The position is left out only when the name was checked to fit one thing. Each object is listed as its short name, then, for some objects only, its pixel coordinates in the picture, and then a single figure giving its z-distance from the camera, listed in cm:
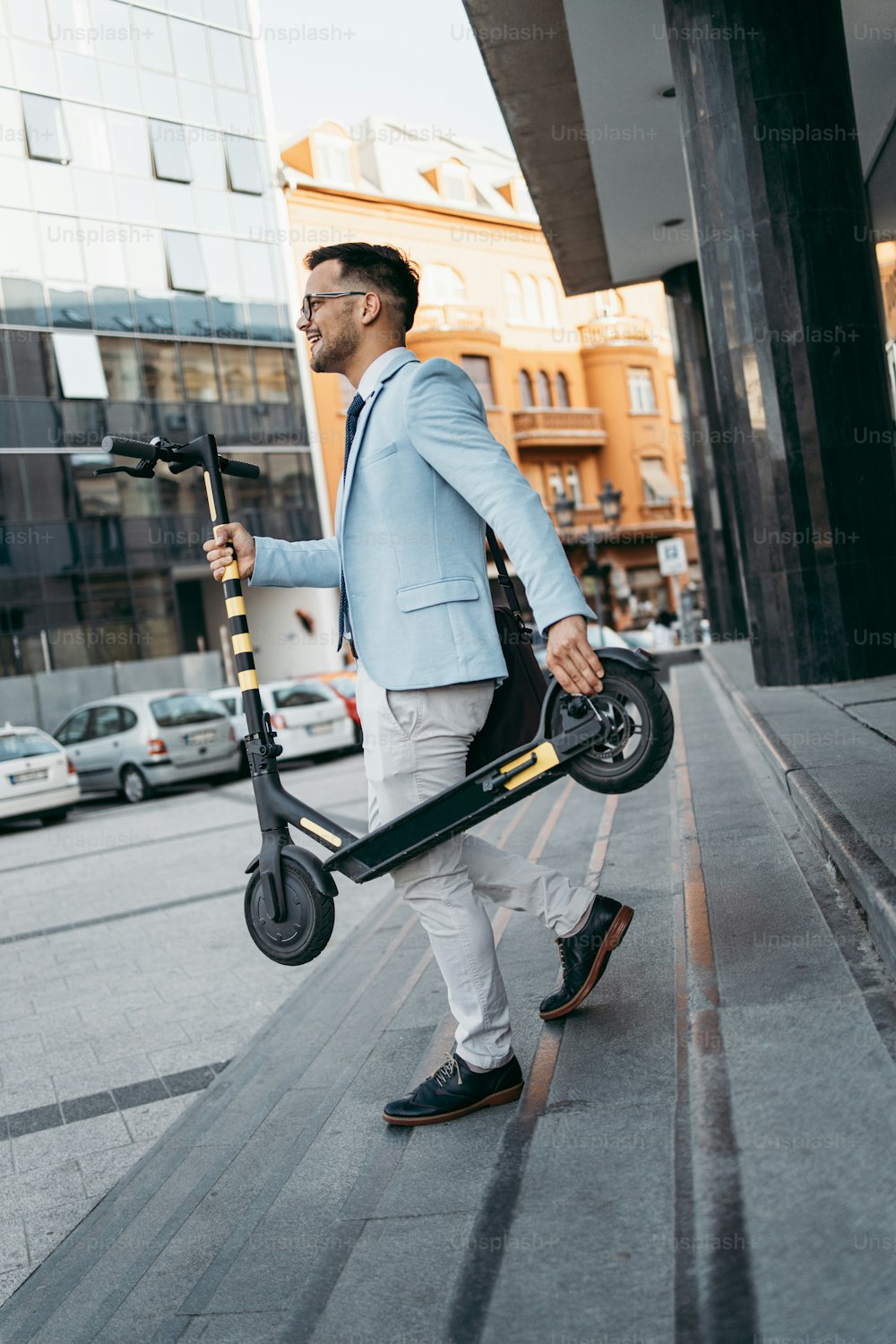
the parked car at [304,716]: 1767
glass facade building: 2703
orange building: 3822
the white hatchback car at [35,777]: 1477
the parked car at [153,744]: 1675
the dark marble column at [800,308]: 809
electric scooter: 279
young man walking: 280
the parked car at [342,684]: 1912
